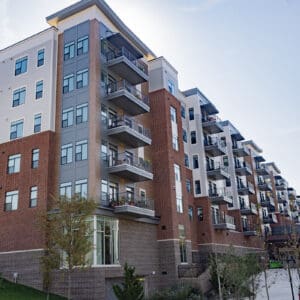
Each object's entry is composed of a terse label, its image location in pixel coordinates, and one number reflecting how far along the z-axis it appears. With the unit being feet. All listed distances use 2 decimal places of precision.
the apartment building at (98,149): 92.43
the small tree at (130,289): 64.08
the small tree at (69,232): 66.49
